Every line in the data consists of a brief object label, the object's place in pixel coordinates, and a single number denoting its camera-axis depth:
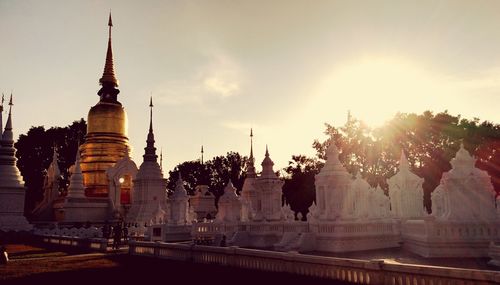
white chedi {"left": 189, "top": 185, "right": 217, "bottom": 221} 67.50
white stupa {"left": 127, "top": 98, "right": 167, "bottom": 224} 47.53
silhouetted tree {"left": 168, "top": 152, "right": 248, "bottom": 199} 93.19
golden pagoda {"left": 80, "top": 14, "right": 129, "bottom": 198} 57.91
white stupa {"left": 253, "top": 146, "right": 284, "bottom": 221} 29.23
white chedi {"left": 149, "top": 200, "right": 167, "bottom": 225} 39.05
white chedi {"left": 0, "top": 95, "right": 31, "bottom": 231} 40.97
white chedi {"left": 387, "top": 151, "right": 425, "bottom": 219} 30.30
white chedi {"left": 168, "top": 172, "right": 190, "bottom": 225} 36.75
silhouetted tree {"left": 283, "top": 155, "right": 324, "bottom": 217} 58.41
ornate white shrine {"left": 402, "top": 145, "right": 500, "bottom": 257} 19.06
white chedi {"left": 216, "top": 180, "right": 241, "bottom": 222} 37.56
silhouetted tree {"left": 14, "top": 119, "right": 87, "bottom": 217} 72.62
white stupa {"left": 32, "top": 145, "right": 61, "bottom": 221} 52.94
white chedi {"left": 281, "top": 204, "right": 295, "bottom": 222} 39.94
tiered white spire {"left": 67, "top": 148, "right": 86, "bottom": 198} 50.75
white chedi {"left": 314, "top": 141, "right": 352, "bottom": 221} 23.97
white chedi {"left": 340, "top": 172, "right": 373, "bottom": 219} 29.20
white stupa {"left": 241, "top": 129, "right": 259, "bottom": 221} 40.50
